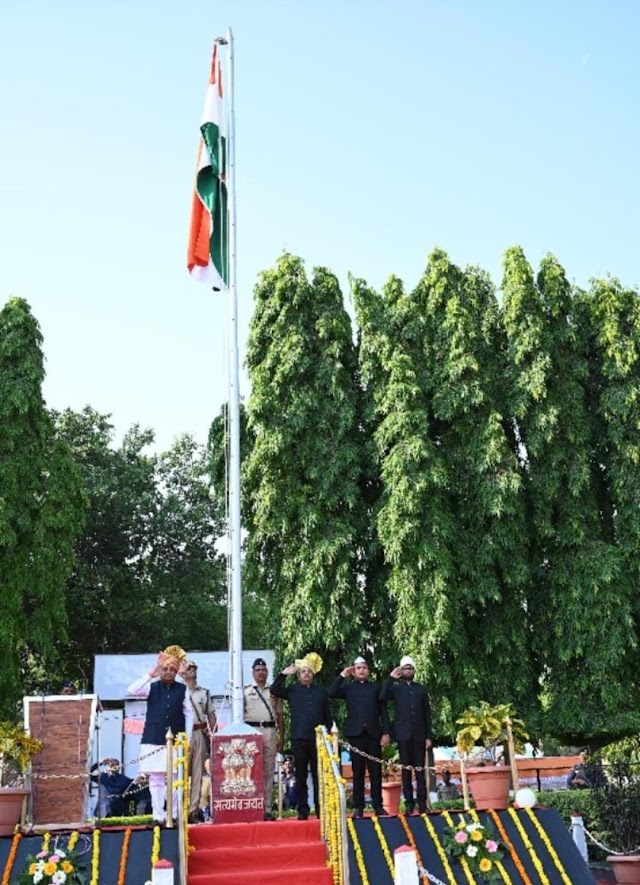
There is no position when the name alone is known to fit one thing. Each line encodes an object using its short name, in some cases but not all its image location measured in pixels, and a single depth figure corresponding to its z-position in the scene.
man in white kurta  8.89
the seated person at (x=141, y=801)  15.66
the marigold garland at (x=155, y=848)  7.57
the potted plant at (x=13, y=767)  8.30
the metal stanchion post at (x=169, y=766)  7.64
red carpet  7.57
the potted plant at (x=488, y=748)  9.16
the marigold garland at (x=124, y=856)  7.45
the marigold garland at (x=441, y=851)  7.84
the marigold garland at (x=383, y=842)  7.86
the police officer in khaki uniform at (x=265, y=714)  9.94
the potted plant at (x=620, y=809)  9.98
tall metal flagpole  9.66
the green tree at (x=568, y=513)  16.12
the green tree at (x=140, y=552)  24.44
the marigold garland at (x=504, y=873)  7.77
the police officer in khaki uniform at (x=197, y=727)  9.17
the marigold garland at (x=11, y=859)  7.40
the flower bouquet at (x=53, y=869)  7.24
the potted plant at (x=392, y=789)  11.34
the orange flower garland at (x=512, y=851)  7.86
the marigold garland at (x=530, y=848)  7.92
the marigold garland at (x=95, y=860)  7.44
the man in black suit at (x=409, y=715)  9.81
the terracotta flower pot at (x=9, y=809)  8.27
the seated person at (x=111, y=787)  13.94
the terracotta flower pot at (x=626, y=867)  8.93
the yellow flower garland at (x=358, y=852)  7.70
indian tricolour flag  11.70
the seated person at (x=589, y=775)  10.68
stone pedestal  8.80
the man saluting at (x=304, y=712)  9.26
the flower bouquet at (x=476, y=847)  7.86
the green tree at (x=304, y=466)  16.97
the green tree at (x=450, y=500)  16.19
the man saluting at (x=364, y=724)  9.68
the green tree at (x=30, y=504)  18.31
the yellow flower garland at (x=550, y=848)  7.99
